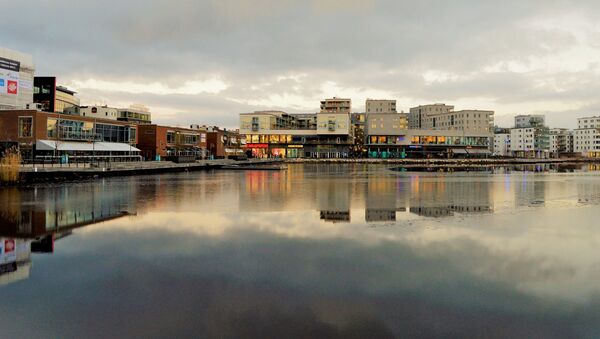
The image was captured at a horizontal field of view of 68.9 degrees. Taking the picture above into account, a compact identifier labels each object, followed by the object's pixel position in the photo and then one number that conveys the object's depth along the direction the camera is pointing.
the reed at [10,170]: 34.41
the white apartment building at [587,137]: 171.34
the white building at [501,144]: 188.96
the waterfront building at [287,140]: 142.50
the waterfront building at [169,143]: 79.62
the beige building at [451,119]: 159.88
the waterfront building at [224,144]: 107.56
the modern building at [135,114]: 102.97
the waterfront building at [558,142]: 185.43
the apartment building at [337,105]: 166.62
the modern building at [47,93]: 89.56
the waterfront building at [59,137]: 56.00
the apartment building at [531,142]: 180.12
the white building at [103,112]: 94.00
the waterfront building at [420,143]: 147.88
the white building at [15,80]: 64.44
